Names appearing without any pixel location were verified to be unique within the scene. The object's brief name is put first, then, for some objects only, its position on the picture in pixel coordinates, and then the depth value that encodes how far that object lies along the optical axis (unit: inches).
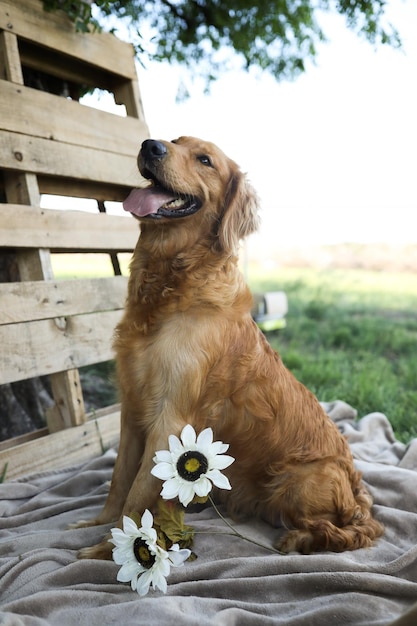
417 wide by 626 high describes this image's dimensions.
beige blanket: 65.5
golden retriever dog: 85.9
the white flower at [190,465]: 67.2
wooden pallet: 114.4
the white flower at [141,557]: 64.9
